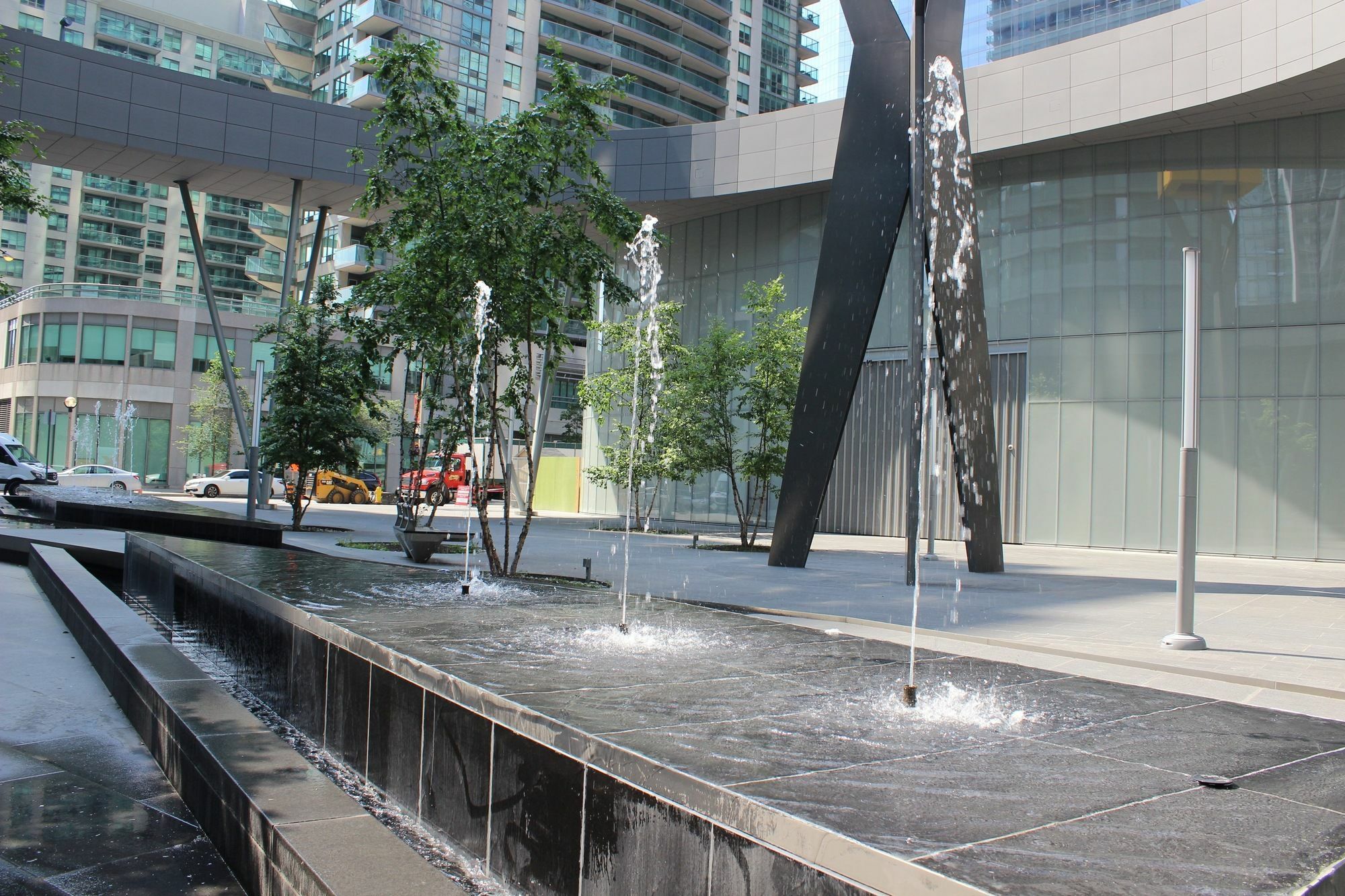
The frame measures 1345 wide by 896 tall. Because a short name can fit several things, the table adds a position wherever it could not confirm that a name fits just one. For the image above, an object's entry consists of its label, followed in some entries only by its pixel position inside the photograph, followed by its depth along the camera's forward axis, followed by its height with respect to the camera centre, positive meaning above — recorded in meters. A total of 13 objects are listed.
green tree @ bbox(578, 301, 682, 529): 21.23 +2.15
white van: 32.25 -0.19
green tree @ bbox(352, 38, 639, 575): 10.99 +3.02
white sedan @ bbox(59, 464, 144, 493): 36.97 -0.39
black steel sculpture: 14.21 +3.20
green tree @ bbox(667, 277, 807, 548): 20.66 +2.15
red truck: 43.38 +0.17
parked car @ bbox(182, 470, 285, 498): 40.34 -0.51
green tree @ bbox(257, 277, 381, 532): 20.34 +1.62
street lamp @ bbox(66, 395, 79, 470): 49.98 +0.88
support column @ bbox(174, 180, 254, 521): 25.89 +4.32
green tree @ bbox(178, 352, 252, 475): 49.09 +2.52
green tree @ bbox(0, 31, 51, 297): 14.54 +4.42
